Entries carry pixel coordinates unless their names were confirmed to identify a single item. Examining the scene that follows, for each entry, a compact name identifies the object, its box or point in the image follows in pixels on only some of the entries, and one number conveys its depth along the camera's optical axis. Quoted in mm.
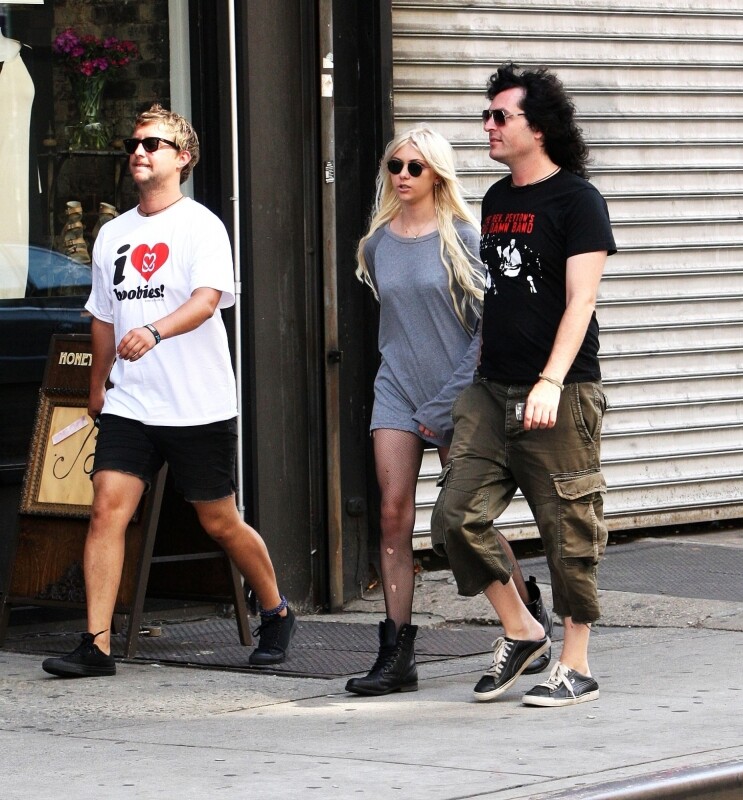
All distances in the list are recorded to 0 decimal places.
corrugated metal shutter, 18172
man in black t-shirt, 11273
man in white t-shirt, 12781
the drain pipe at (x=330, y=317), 15492
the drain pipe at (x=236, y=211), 15109
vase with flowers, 15070
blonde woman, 12164
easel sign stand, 13773
